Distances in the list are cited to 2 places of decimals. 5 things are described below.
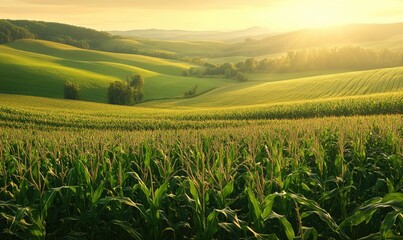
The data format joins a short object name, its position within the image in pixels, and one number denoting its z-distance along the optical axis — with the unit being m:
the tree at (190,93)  113.88
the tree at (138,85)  106.58
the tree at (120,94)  96.75
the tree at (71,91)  94.44
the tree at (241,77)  136.60
